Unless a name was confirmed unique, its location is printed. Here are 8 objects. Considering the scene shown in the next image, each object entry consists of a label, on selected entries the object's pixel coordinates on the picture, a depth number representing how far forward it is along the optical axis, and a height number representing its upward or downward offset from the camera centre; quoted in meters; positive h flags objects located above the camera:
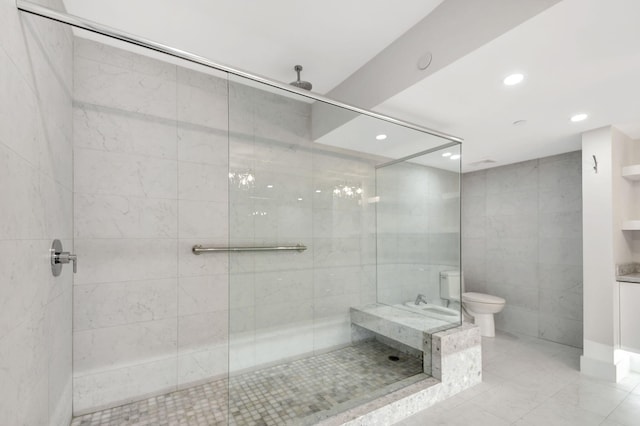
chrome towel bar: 1.67 -0.19
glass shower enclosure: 1.70 -0.18
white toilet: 3.41 -1.06
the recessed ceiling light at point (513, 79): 1.73 +0.80
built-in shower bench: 2.30 -0.87
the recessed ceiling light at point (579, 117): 2.28 +0.76
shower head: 2.20 +1.02
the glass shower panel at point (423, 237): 2.45 -0.18
